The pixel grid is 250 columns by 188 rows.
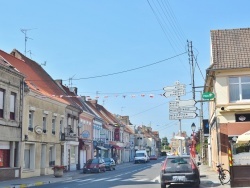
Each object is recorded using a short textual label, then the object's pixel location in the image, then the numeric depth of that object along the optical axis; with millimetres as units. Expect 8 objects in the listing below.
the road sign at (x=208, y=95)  25516
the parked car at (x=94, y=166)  39125
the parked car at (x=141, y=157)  73062
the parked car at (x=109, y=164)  45500
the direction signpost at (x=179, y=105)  22094
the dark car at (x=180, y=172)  18578
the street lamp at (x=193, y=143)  37984
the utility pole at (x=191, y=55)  35344
